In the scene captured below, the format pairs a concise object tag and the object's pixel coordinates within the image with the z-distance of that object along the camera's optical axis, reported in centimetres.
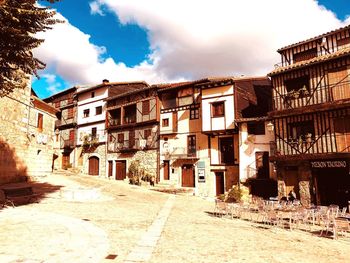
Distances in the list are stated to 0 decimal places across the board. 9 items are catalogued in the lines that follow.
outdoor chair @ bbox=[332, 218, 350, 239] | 991
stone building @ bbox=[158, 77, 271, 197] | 2486
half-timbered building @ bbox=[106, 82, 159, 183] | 3025
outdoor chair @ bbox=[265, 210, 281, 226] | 1146
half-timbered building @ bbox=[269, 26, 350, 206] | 1694
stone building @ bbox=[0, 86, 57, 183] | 1847
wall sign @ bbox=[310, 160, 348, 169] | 1621
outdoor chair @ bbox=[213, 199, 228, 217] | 1356
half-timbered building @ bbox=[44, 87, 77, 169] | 3800
